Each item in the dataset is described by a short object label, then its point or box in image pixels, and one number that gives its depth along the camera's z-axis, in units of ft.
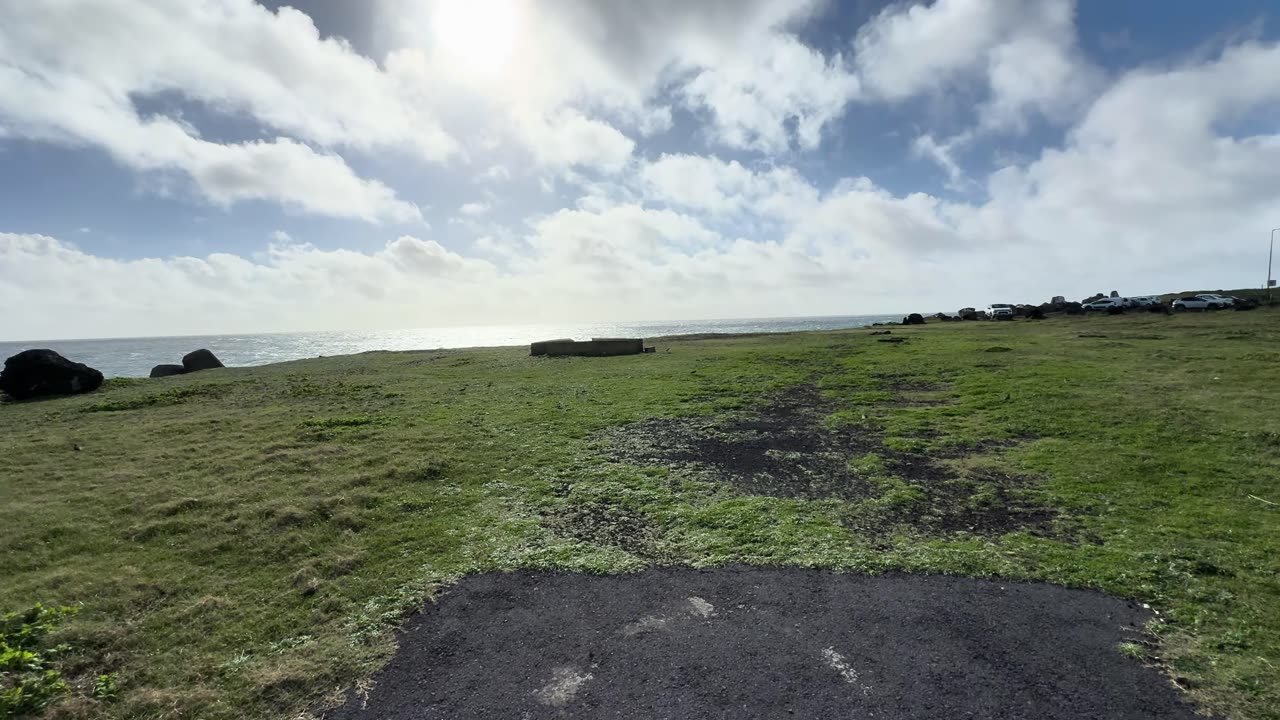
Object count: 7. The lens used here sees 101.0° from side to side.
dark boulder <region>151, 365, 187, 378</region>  126.17
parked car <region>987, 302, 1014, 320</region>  229.17
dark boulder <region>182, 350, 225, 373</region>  132.26
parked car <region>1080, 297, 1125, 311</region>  200.11
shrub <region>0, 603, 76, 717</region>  16.58
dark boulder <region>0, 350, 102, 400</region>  84.79
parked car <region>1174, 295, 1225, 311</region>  178.68
